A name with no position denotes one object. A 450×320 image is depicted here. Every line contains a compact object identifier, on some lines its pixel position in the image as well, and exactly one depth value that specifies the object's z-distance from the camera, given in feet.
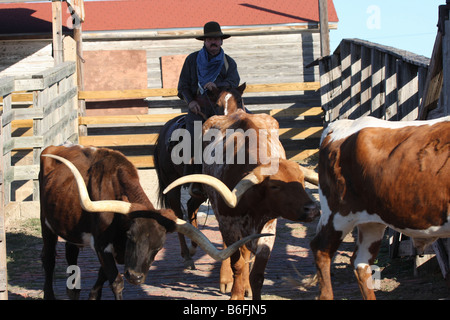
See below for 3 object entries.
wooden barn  63.62
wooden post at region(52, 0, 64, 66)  48.00
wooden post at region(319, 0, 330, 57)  60.13
